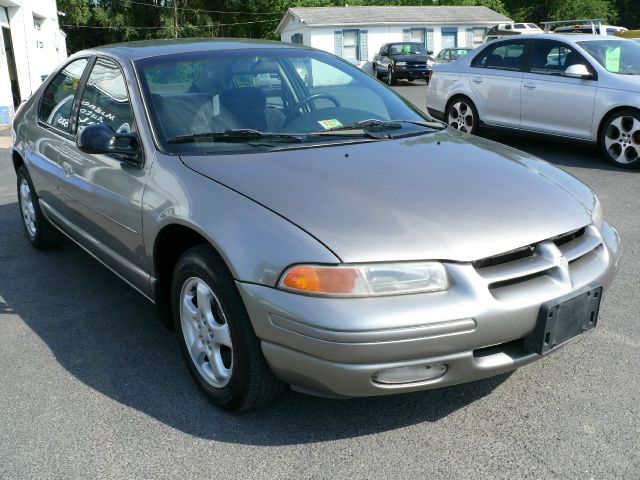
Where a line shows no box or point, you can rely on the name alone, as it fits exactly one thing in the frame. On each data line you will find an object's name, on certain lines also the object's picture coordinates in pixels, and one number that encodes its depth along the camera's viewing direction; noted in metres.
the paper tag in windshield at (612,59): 7.76
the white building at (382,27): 37.84
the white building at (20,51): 15.22
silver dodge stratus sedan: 2.36
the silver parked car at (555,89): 7.54
